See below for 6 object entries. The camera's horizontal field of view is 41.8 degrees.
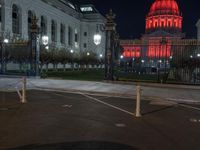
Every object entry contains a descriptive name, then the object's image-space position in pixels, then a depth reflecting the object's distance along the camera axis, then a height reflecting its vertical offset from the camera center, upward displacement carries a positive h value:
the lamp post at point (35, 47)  26.05 +2.12
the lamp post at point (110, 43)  22.42 +2.20
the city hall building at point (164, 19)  130.86 +25.95
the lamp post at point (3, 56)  29.66 +1.38
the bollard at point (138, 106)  9.34 -1.35
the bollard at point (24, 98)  11.76 -1.36
